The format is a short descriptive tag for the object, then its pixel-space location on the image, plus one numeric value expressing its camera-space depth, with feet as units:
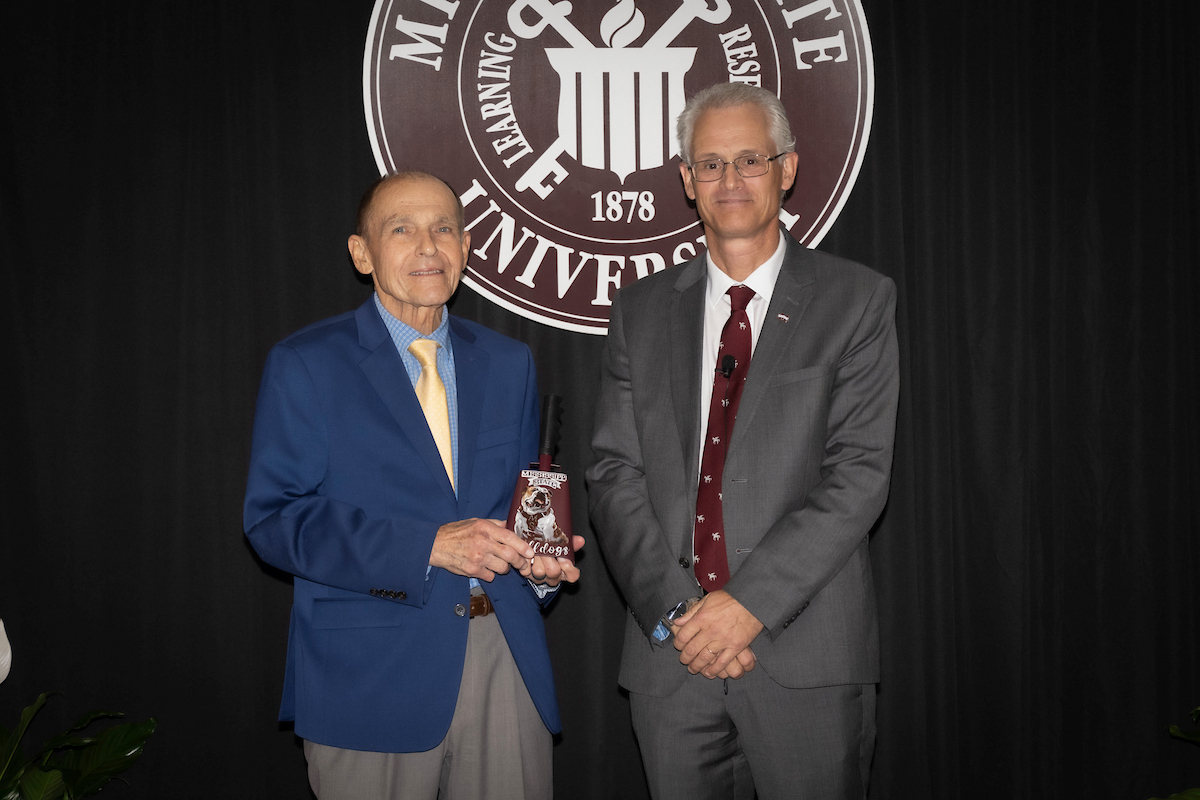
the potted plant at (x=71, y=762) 7.64
